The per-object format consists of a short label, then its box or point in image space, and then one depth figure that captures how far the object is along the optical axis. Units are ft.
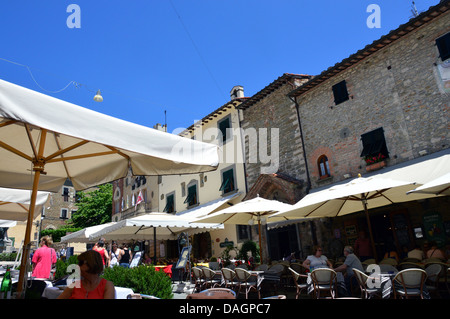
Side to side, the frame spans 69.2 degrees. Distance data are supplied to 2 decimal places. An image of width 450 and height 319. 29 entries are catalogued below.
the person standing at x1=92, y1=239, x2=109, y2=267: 30.68
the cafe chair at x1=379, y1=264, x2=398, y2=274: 20.73
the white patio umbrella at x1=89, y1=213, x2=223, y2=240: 36.47
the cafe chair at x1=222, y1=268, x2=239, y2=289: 25.25
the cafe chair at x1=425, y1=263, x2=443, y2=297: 19.19
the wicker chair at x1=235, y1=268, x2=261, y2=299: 24.32
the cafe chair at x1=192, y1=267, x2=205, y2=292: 28.63
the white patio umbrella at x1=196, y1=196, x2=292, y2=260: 30.40
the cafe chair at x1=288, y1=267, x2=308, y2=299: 22.39
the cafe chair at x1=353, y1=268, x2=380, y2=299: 18.72
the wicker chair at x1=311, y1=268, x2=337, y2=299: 19.81
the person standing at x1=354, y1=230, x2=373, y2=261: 37.40
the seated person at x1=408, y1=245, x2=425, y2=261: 29.70
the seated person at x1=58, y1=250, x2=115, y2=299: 9.09
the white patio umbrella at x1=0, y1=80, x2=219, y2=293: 8.45
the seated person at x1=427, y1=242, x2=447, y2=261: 27.29
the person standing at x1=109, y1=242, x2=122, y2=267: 40.98
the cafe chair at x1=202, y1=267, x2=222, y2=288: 27.61
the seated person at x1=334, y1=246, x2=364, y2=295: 21.66
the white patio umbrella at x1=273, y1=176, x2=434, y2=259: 22.39
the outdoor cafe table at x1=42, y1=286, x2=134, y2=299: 12.30
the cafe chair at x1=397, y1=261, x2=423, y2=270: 21.84
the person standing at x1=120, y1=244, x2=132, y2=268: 42.39
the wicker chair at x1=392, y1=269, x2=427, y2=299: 17.06
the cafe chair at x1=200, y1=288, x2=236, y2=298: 10.97
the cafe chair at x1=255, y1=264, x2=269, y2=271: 28.09
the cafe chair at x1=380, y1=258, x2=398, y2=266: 25.51
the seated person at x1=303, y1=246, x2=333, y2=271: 25.18
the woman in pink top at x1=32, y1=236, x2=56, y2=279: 21.29
